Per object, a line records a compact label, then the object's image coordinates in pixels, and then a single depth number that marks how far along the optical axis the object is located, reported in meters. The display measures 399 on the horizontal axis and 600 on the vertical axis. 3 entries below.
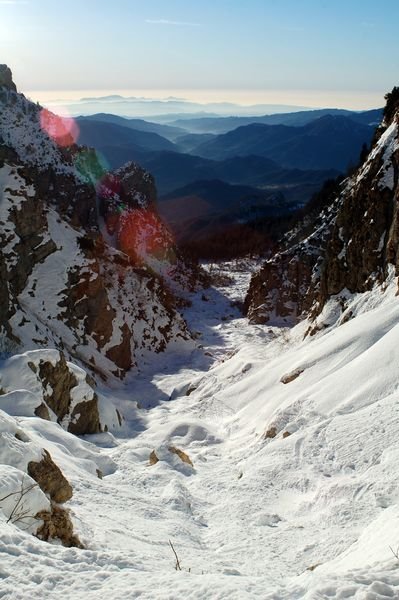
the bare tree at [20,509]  9.62
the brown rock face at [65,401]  25.88
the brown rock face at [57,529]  10.09
